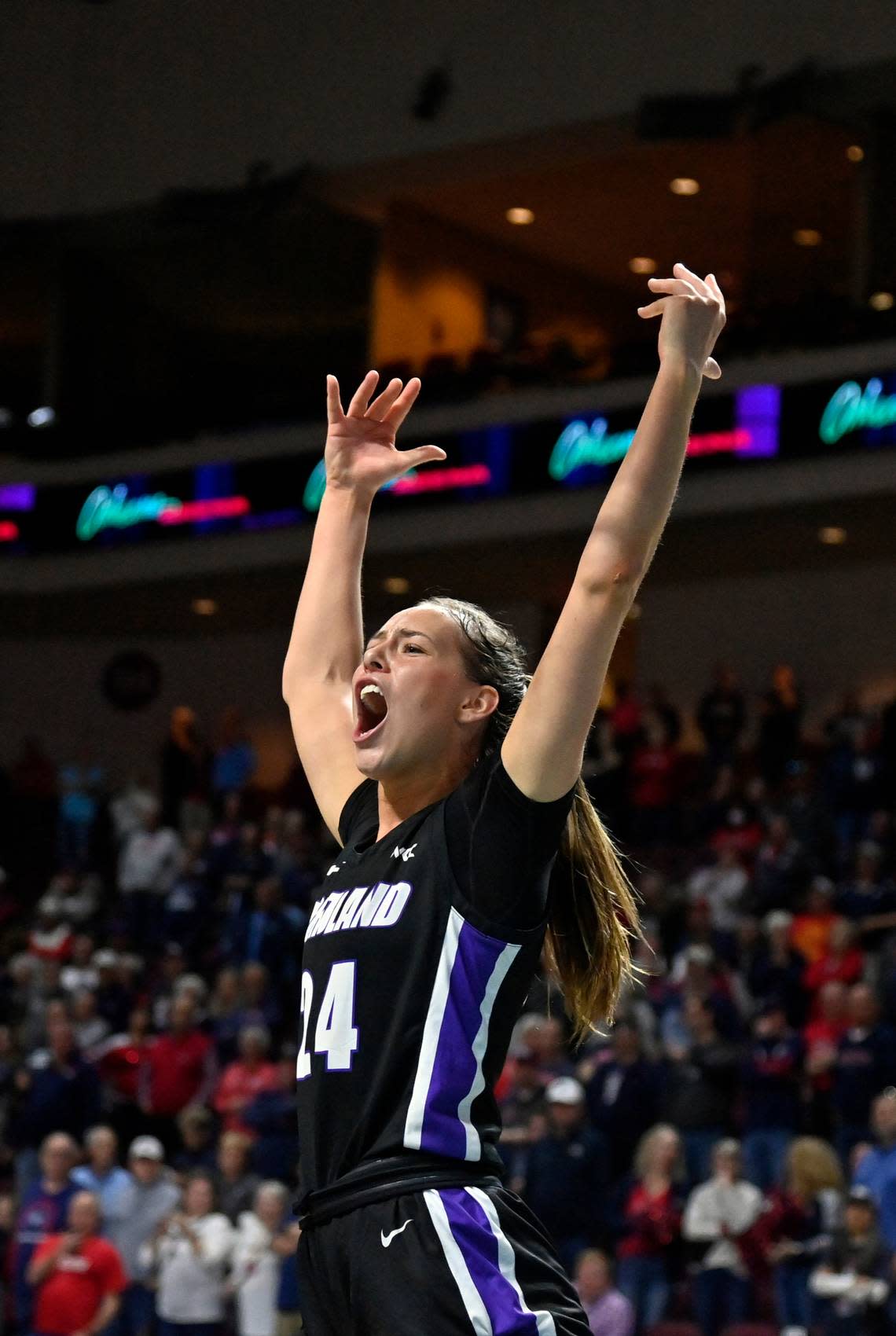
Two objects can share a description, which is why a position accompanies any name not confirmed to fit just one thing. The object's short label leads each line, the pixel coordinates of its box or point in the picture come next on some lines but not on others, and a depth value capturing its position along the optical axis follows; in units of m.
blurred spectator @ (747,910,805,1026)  14.07
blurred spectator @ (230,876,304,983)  17.53
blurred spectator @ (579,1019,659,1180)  12.86
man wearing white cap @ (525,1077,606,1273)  11.91
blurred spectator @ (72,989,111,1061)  17.00
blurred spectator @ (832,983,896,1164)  12.31
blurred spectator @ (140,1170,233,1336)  12.52
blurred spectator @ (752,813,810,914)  16.09
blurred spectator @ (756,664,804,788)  19.11
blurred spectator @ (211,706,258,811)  22.97
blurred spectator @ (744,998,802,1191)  12.60
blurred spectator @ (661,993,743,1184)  12.72
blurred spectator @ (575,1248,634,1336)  11.27
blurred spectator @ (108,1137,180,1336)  13.45
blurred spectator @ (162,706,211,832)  23.55
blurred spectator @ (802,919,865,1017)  13.93
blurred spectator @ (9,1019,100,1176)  15.59
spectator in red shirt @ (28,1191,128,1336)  12.71
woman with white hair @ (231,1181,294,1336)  12.21
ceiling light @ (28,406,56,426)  26.36
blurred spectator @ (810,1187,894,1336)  10.38
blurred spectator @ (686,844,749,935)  16.23
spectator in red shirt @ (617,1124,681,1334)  11.59
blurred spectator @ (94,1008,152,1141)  15.87
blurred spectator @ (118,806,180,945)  20.56
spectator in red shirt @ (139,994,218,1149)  15.76
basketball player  3.27
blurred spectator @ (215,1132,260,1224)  12.91
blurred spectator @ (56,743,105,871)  23.12
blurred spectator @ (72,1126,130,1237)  13.74
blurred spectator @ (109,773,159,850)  22.28
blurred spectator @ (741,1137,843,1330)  10.98
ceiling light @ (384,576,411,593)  24.41
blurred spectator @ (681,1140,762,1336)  11.24
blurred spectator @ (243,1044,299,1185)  13.74
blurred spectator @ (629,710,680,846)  18.98
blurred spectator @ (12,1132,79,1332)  13.30
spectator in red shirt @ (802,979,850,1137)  12.70
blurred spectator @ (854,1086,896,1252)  11.02
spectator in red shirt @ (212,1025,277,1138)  14.66
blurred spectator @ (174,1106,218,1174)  14.46
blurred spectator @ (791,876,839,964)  15.10
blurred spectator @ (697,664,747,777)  19.58
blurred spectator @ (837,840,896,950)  14.99
